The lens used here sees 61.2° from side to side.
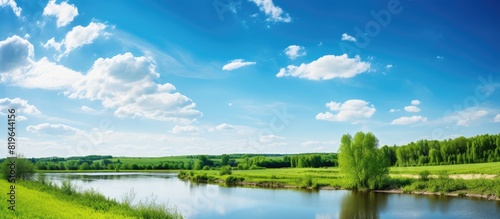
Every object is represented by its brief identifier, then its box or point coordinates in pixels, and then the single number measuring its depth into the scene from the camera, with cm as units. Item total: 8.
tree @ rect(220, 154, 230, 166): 15088
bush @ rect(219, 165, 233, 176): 10142
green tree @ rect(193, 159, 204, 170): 13848
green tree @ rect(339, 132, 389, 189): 6475
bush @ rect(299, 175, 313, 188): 7381
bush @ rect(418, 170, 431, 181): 6334
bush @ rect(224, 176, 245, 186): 8681
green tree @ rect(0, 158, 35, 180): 5760
